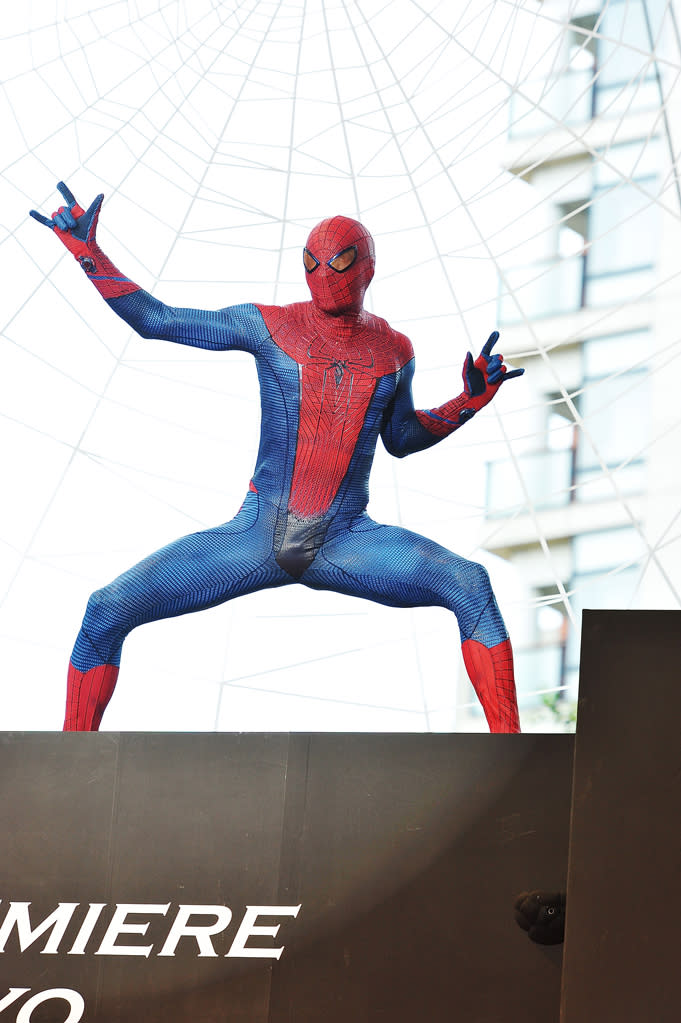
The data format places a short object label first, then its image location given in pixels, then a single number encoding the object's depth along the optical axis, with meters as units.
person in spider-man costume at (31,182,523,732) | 8.45
